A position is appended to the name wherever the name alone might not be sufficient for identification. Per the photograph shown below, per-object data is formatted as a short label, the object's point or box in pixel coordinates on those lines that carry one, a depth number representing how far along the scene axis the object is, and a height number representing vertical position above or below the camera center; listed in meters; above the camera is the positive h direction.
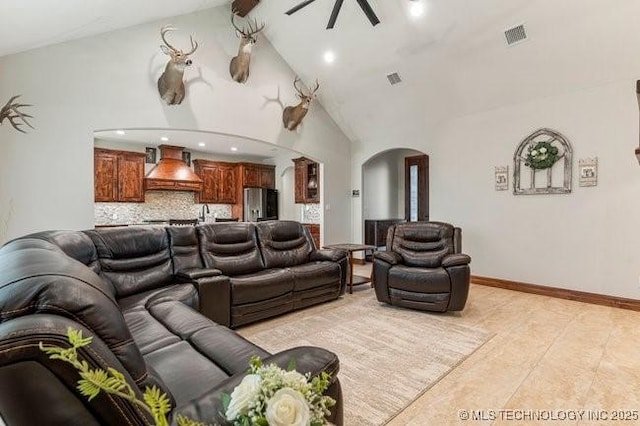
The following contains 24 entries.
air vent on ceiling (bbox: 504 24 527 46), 4.05 +2.17
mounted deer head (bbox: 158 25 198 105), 4.34 +1.81
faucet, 8.39 -0.14
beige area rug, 2.16 -1.20
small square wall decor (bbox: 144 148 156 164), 7.52 +1.25
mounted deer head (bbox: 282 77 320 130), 5.89 +1.75
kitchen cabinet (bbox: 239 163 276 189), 8.73 +0.94
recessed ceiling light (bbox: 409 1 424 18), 4.12 +2.54
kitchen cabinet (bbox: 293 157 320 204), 7.94 +0.70
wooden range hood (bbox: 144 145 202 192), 7.27 +0.80
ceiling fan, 3.55 +2.20
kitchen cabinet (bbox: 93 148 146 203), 6.75 +0.72
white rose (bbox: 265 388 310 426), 0.58 -0.36
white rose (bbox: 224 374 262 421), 0.64 -0.37
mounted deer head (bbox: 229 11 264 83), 5.07 +2.39
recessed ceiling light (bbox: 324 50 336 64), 5.53 +2.58
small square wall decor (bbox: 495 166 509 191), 5.04 +0.48
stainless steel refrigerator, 8.63 +0.15
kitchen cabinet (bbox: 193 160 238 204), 8.20 +0.73
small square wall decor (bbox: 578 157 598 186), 4.28 +0.49
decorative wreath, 4.56 +0.75
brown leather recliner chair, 3.63 -0.70
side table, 4.70 -0.67
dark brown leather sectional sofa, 0.66 -0.46
